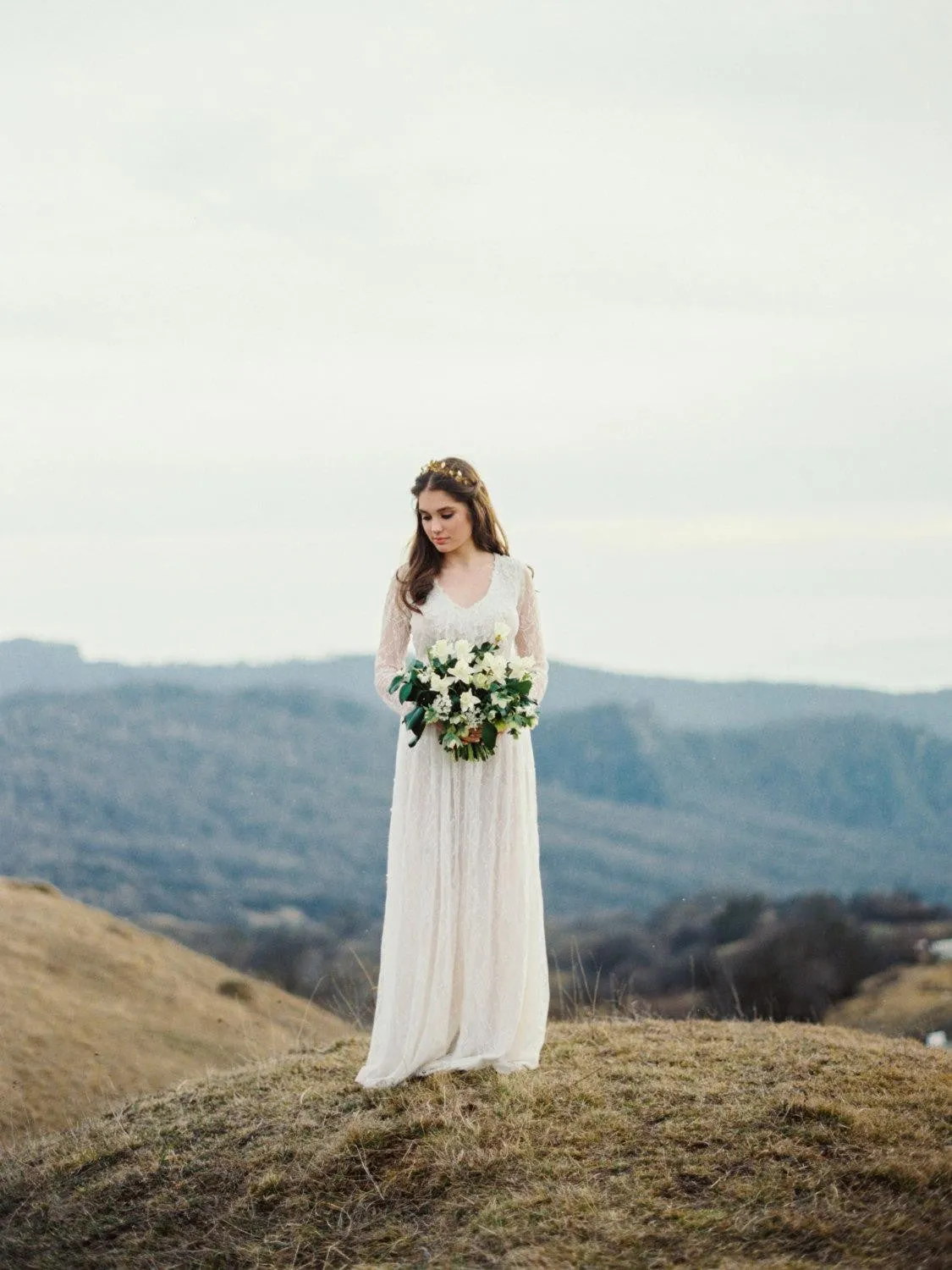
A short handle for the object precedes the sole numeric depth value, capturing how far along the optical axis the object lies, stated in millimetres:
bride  8430
